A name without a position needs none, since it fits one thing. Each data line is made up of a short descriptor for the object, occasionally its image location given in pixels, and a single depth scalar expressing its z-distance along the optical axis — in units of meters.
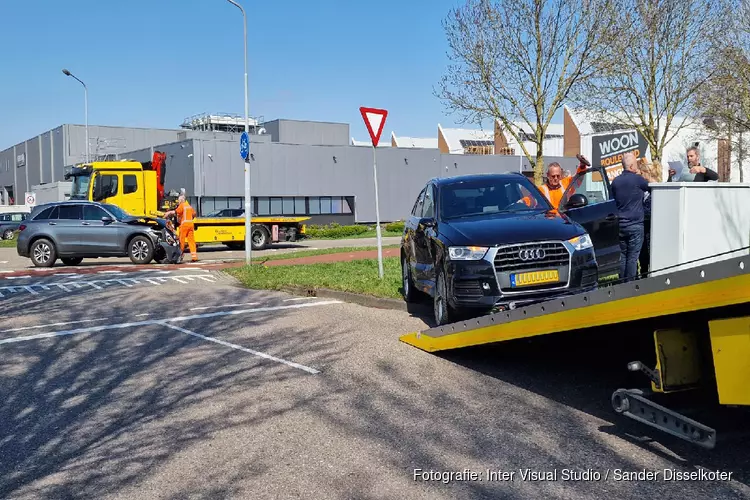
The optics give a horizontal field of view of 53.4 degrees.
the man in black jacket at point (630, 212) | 8.95
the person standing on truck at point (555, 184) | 11.25
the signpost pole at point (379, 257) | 13.19
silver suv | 20.34
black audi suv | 7.58
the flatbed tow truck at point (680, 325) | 3.86
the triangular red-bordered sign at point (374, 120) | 12.87
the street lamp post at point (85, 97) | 49.62
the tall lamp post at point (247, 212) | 18.62
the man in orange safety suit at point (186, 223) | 21.53
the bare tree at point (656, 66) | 22.84
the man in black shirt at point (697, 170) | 9.57
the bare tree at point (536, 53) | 20.08
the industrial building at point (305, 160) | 45.38
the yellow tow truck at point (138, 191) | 25.00
